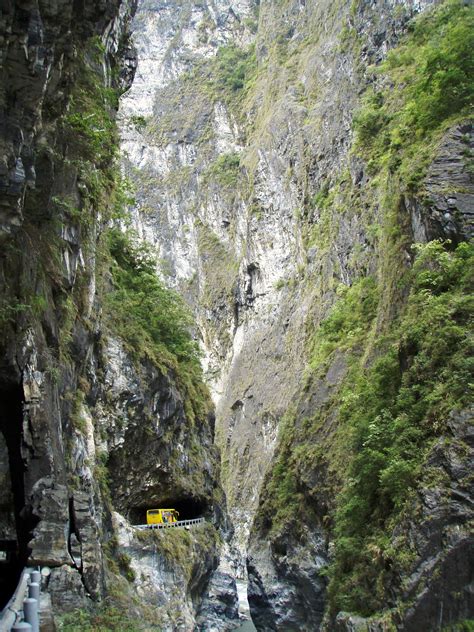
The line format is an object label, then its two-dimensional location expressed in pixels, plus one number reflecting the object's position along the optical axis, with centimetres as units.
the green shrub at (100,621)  1228
